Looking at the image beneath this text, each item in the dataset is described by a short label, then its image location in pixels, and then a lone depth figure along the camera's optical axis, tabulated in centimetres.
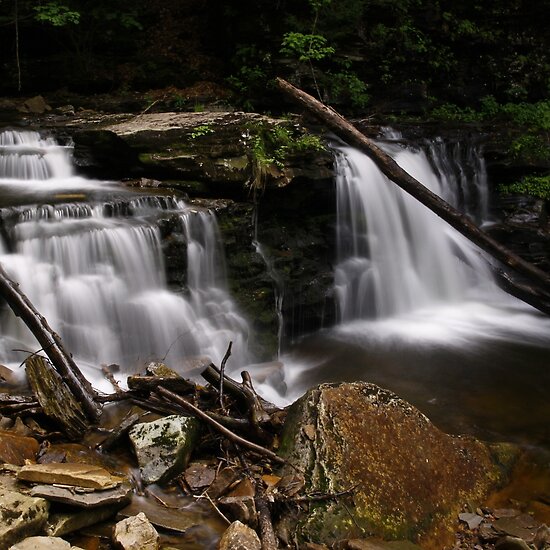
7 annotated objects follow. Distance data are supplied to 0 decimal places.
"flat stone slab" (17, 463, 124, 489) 307
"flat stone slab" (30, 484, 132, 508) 292
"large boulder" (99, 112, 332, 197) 780
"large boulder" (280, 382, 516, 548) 338
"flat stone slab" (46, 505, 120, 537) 282
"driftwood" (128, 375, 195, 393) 434
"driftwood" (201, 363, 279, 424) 427
